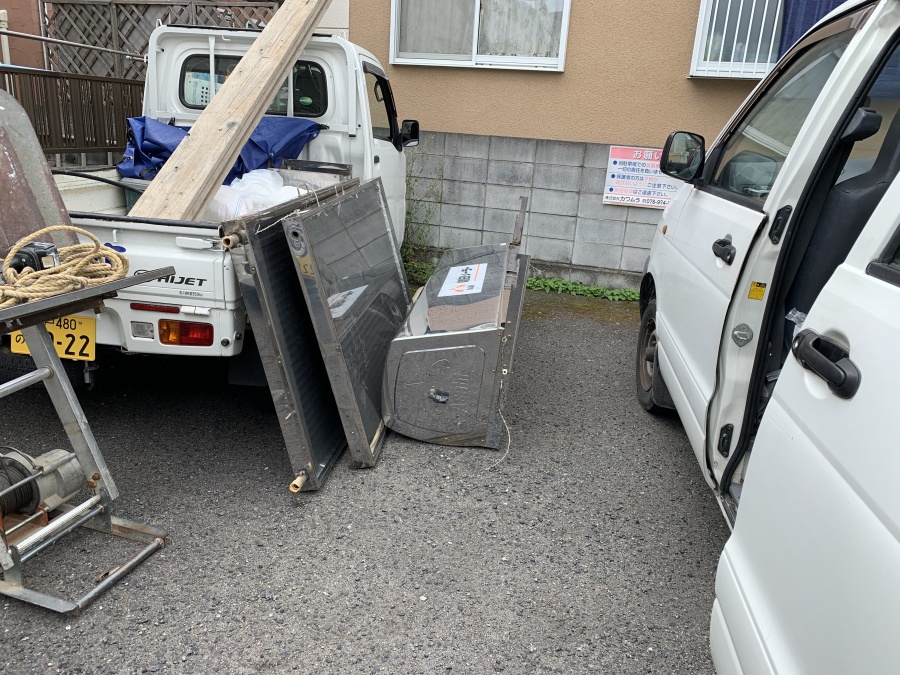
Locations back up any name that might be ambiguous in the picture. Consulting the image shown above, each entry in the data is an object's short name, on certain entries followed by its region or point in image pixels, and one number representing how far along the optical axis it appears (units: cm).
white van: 112
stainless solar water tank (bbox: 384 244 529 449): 321
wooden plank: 330
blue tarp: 418
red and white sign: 633
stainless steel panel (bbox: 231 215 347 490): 271
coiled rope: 203
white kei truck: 279
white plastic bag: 372
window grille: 582
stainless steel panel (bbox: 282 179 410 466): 287
